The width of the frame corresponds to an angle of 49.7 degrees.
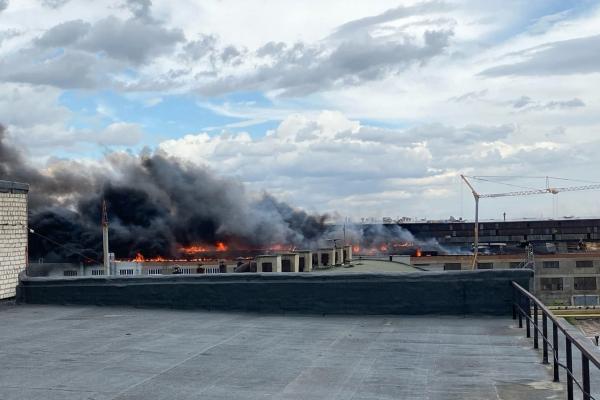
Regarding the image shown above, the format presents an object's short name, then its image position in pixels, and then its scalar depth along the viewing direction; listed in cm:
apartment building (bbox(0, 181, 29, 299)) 1421
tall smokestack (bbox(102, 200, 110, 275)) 4696
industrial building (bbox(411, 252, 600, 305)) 6888
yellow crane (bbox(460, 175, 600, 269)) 13545
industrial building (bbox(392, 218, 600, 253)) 14025
